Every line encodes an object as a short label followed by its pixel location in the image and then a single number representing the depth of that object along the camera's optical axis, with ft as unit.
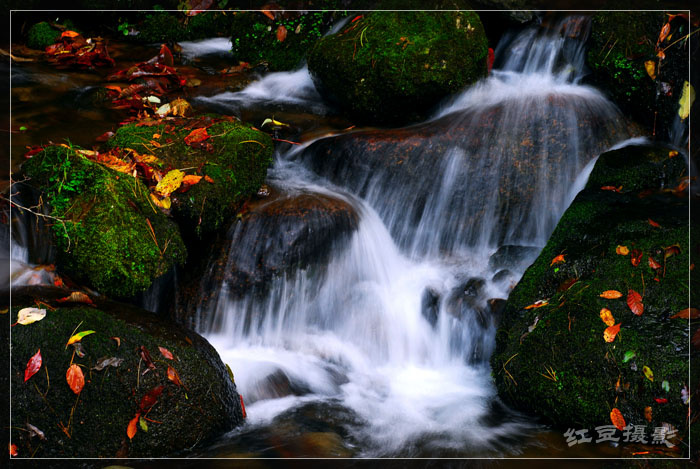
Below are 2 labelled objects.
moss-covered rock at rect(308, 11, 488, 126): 19.38
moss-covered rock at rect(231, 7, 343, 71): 24.68
